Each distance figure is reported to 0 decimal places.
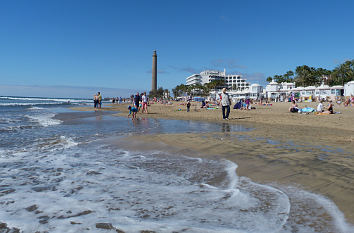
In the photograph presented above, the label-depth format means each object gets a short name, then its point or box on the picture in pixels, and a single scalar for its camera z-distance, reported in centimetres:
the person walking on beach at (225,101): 1235
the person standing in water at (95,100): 2943
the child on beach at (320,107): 1662
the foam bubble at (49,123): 1226
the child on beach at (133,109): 1521
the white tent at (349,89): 4134
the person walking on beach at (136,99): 1674
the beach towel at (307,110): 1747
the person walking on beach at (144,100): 1853
